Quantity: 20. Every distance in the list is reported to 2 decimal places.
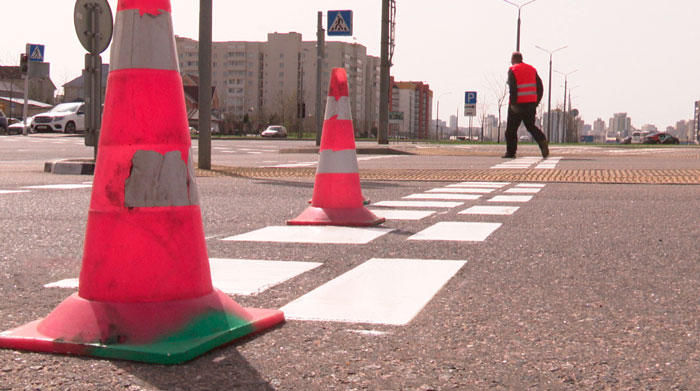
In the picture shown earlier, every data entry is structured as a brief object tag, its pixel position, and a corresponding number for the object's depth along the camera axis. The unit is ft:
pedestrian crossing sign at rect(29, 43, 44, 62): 130.21
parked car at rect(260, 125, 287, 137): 256.03
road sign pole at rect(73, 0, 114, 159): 37.57
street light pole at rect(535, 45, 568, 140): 204.14
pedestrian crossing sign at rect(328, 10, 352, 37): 90.99
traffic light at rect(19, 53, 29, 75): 118.01
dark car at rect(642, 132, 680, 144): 229.25
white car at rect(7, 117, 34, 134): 152.97
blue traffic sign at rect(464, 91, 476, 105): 157.89
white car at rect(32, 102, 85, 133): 139.54
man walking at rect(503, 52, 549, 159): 52.90
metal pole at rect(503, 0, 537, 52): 138.41
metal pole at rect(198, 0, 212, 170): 42.63
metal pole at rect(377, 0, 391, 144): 102.80
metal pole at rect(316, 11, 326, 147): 112.14
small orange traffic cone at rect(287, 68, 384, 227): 21.07
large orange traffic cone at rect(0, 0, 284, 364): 9.02
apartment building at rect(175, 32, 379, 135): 611.47
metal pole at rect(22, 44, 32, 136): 122.93
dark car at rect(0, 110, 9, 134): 146.72
